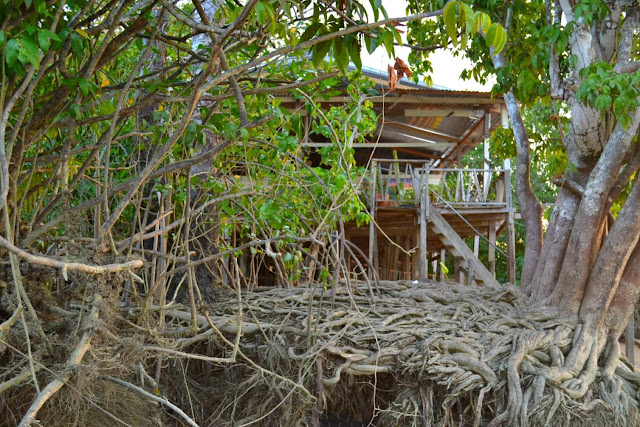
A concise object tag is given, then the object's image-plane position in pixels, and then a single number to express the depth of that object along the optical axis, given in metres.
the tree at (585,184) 5.45
